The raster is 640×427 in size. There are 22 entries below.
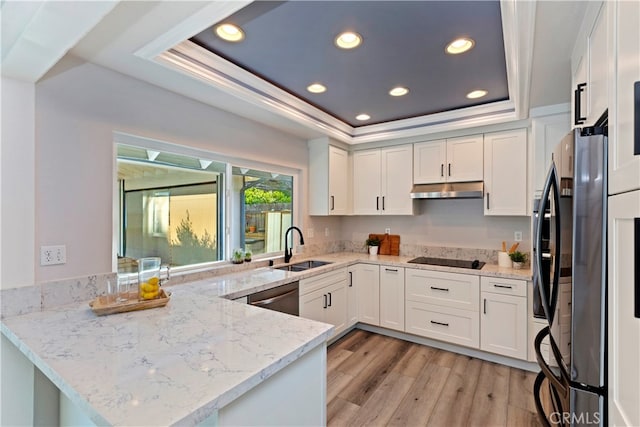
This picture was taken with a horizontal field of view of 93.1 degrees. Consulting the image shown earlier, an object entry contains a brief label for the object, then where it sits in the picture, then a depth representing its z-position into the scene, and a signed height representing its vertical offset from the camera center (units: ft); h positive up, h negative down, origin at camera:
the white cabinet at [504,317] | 8.94 -3.18
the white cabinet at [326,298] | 9.39 -2.87
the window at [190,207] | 7.49 +0.16
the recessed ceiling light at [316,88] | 8.55 +3.59
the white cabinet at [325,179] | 12.21 +1.38
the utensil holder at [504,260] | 10.25 -1.61
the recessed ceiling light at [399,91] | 8.75 +3.59
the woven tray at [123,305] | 5.03 -1.61
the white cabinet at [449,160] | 10.71 +1.94
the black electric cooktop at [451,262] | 10.46 -1.84
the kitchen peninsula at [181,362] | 2.76 -1.71
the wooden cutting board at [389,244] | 13.11 -1.39
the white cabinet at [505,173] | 9.87 +1.34
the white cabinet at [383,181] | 12.10 +1.32
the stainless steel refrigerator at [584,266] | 3.49 -0.65
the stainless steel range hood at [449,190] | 10.39 +0.80
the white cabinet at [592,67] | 3.76 +2.14
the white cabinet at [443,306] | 9.77 -3.16
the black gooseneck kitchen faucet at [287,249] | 11.06 -1.40
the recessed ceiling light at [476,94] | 8.91 +3.58
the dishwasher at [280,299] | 7.75 -2.34
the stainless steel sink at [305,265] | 11.14 -1.99
